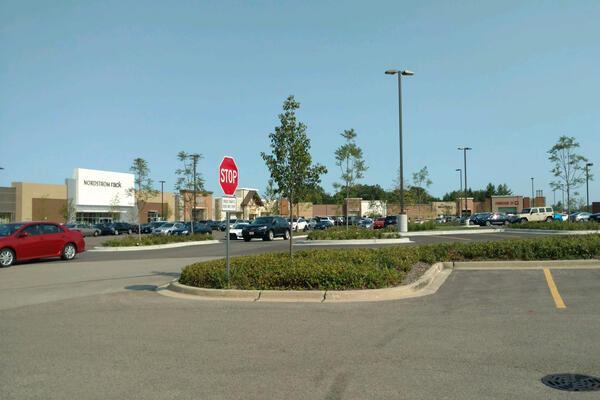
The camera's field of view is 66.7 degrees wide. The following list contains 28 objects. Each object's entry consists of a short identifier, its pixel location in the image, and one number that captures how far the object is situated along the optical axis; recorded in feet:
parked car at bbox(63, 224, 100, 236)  169.35
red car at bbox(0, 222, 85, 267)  53.16
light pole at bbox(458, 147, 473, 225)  180.23
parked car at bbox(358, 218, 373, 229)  190.26
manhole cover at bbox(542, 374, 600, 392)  13.83
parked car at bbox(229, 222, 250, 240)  113.29
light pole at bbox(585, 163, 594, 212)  148.53
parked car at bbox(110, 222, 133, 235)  178.29
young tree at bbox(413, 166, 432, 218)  190.19
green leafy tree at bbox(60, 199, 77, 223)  204.66
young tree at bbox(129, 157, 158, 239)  107.86
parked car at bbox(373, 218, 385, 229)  161.16
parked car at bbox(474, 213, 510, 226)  161.17
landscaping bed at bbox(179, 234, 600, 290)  30.78
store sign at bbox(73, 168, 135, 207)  222.89
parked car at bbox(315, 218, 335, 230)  182.48
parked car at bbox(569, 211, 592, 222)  182.31
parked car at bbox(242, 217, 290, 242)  100.32
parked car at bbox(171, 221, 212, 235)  140.38
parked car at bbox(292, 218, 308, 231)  163.02
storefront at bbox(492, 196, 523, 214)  310.20
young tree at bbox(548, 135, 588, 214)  114.61
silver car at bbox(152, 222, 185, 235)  142.31
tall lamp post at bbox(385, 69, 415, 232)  83.76
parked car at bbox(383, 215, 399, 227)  157.48
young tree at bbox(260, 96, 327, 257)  41.11
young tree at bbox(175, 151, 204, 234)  139.44
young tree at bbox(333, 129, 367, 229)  114.93
